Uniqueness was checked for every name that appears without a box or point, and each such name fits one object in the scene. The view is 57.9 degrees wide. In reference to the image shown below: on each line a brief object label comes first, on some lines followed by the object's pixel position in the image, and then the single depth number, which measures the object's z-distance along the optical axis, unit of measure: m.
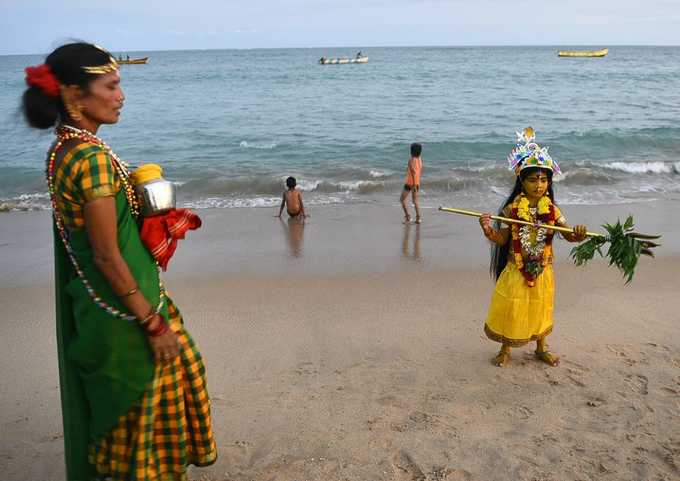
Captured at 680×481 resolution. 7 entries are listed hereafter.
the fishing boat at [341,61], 71.31
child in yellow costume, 4.35
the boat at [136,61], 72.89
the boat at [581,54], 82.06
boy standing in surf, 9.63
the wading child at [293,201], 9.77
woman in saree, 2.17
